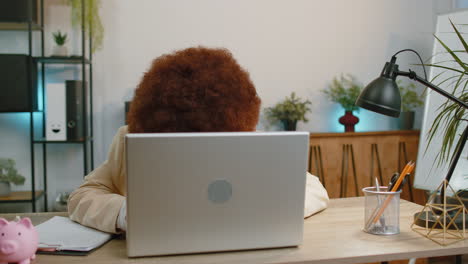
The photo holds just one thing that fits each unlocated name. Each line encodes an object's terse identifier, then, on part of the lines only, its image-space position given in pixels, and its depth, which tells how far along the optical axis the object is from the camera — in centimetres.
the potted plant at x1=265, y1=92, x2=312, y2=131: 328
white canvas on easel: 304
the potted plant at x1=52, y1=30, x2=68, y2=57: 297
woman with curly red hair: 112
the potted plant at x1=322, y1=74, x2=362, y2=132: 341
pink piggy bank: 91
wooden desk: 99
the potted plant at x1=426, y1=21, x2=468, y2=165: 139
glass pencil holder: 118
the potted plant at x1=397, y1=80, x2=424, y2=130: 354
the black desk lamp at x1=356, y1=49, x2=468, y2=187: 120
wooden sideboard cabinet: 327
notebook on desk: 105
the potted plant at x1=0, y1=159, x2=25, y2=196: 289
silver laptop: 93
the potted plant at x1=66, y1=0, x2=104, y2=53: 297
